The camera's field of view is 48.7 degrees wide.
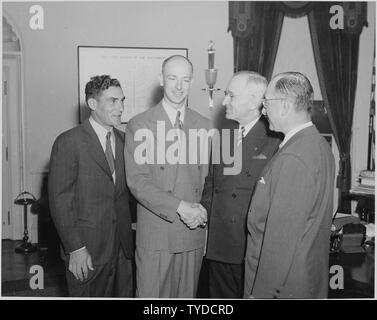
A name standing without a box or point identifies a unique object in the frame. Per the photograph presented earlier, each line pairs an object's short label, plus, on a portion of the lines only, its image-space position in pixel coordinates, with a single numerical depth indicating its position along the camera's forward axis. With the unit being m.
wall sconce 4.65
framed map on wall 4.56
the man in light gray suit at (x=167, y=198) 2.11
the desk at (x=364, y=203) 4.41
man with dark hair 2.12
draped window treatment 4.86
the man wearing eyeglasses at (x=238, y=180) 2.13
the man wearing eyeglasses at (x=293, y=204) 1.63
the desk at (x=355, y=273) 2.83
